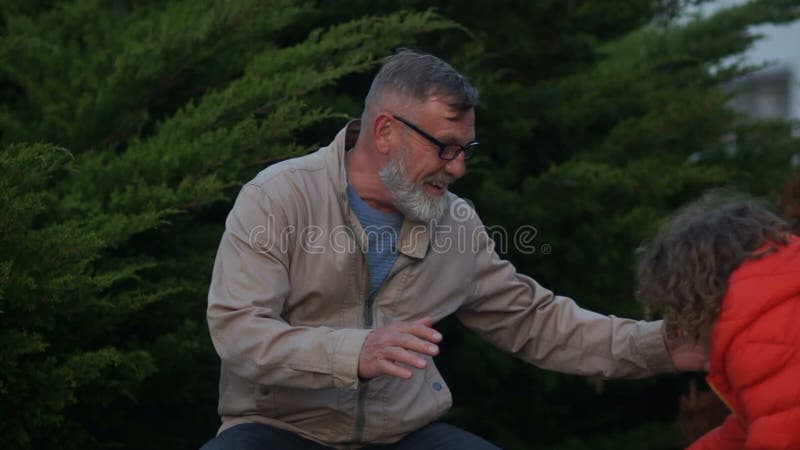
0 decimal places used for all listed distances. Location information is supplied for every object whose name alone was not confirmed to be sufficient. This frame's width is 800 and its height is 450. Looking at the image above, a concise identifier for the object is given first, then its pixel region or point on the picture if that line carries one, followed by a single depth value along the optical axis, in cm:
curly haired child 525
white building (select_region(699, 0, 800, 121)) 2111
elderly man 627
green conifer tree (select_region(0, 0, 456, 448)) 668
